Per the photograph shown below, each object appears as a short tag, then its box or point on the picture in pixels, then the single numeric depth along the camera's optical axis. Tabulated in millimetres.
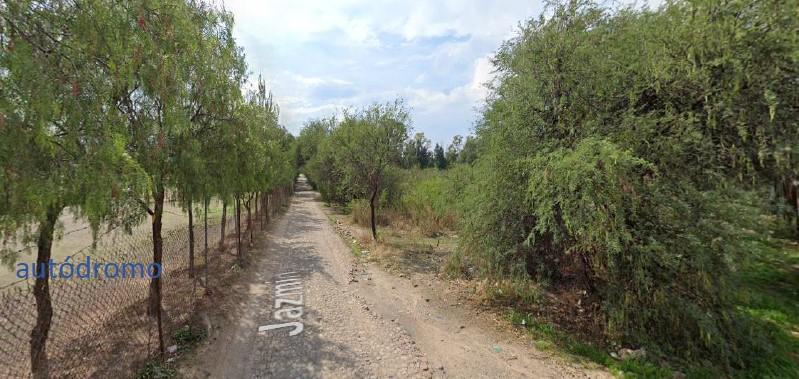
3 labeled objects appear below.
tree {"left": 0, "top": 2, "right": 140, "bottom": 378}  1828
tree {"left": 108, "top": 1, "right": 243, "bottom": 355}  2873
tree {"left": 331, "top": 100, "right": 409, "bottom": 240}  12383
